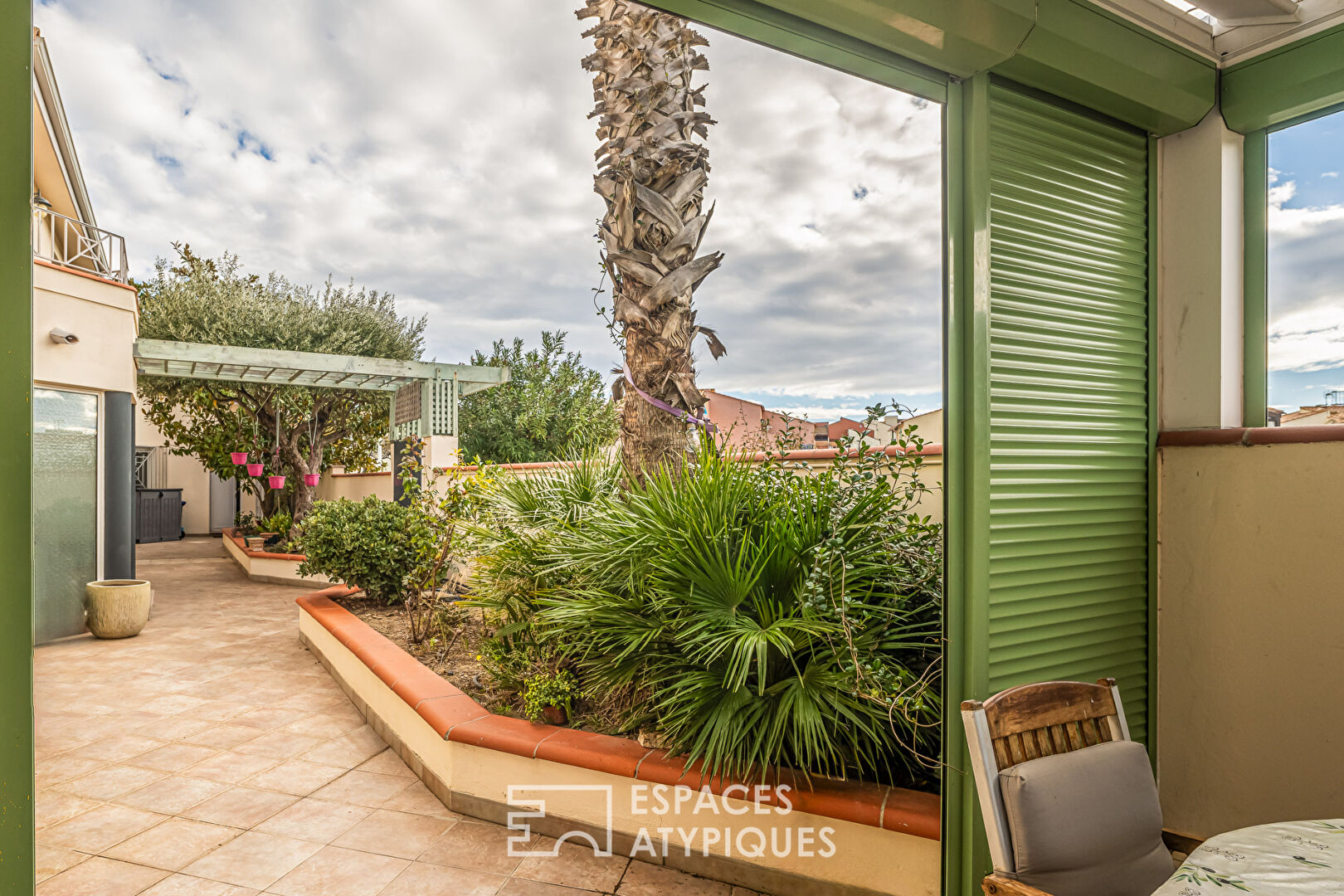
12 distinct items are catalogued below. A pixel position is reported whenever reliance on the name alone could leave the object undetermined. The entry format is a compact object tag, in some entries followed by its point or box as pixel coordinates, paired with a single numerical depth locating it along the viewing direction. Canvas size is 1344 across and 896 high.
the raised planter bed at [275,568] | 8.92
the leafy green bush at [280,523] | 11.00
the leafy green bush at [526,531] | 3.48
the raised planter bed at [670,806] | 2.14
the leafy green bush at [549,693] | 3.02
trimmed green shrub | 5.65
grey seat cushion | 1.37
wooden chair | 1.38
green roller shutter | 2.04
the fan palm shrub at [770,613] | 2.23
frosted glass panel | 5.89
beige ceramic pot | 5.95
